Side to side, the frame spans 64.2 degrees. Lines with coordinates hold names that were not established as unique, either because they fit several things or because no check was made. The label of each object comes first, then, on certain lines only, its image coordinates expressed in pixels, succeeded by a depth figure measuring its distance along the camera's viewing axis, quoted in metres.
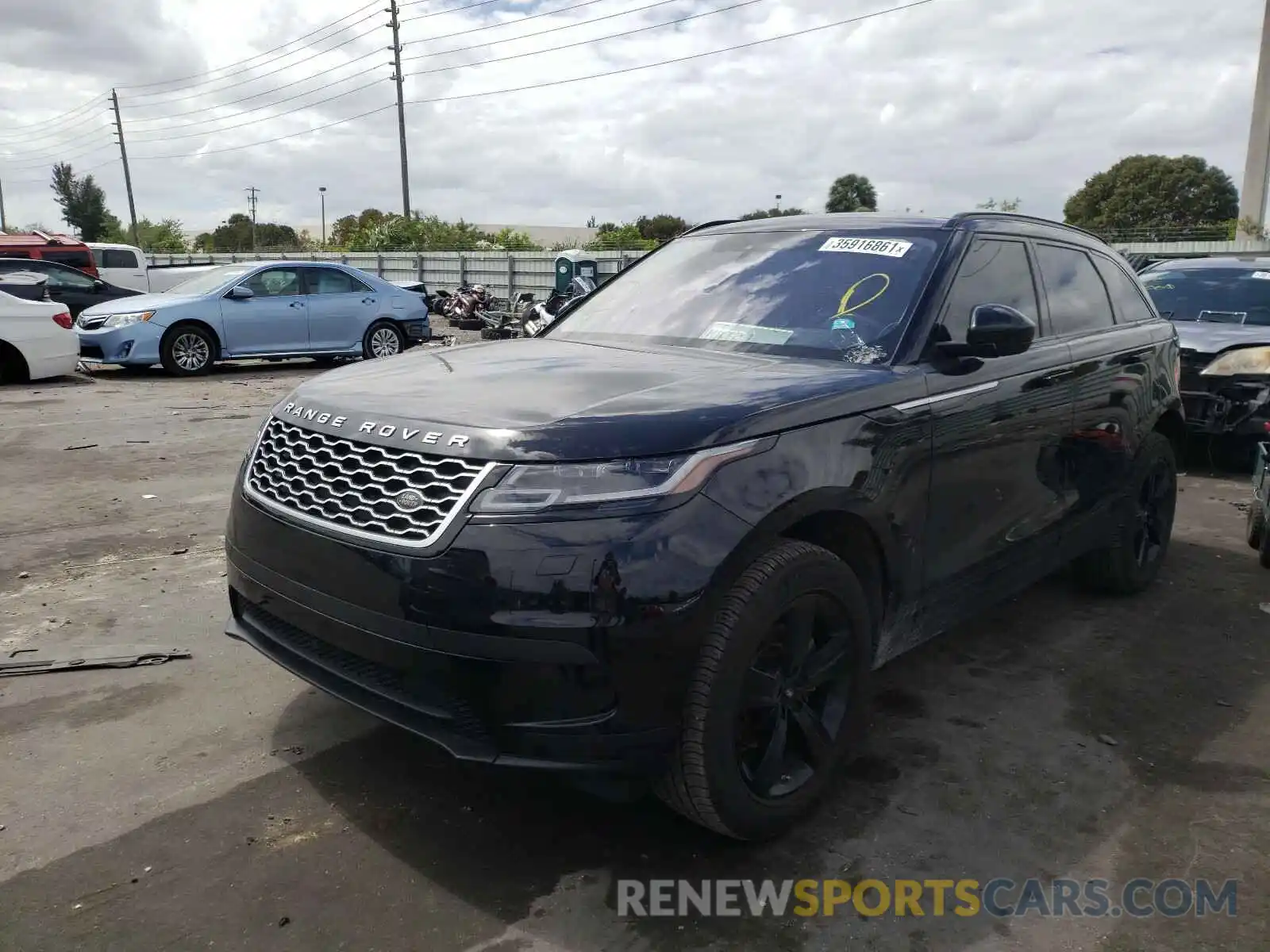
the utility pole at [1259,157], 21.64
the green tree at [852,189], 58.72
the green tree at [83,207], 78.00
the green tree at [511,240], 38.50
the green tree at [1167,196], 65.56
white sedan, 12.24
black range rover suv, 2.38
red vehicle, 20.75
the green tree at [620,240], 31.42
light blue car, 13.45
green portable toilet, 24.38
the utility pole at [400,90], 42.78
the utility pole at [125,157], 61.44
